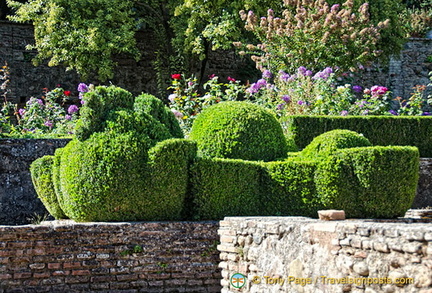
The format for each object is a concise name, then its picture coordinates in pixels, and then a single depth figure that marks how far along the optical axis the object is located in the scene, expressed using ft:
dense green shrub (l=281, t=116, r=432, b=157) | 54.62
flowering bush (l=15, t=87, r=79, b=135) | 61.31
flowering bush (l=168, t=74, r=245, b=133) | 59.06
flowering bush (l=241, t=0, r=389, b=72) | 77.52
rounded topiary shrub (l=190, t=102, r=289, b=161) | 42.25
